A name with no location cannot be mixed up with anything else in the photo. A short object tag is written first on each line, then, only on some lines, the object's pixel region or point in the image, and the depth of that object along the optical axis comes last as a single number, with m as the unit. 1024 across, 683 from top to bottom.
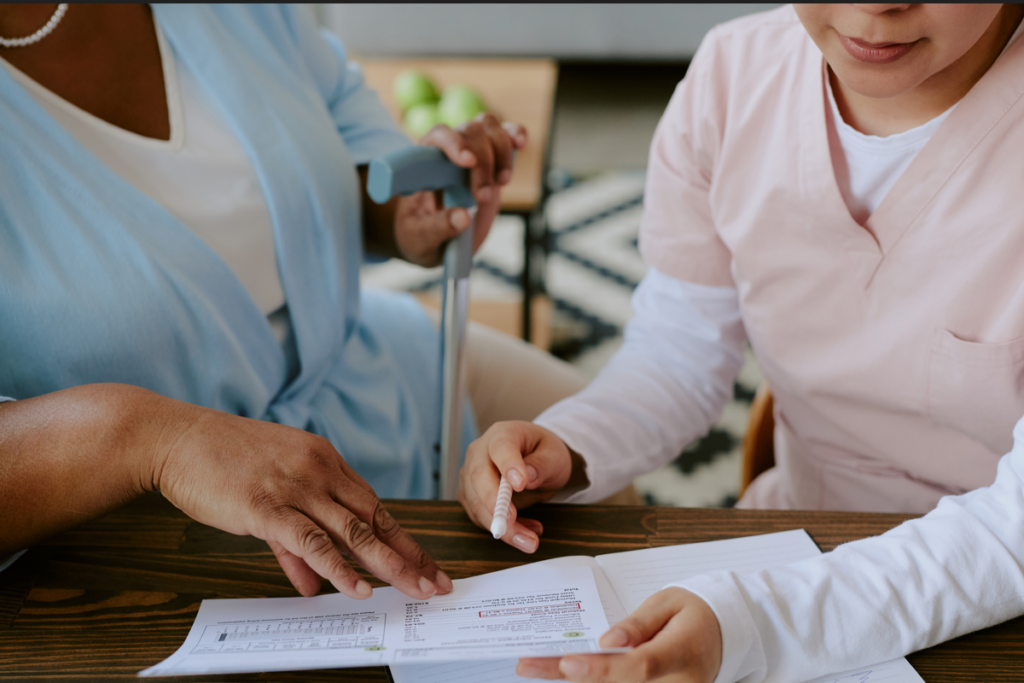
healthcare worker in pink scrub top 0.58
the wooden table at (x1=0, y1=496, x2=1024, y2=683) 0.58
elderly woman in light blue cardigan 0.63
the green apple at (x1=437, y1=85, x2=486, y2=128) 1.99
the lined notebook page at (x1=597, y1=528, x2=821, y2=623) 0.64
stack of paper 0.54
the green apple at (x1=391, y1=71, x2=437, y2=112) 2.14
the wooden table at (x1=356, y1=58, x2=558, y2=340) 1.75
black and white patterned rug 1.88
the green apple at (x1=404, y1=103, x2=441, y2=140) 2.03
